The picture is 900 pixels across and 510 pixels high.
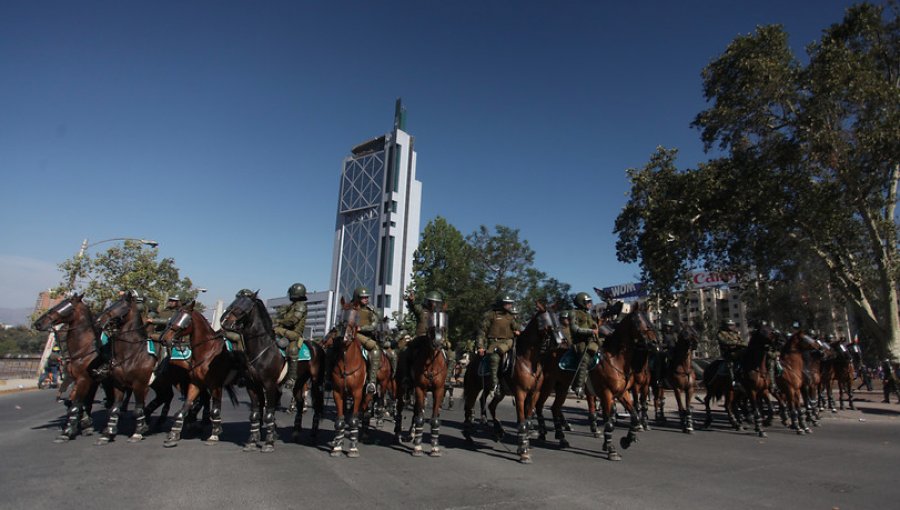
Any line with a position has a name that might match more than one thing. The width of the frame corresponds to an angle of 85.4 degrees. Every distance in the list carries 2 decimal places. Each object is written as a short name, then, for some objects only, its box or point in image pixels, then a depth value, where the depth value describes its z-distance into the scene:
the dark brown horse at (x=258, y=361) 9.37
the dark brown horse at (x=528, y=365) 9.08
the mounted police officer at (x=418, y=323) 9.85
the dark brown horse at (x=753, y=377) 12.65
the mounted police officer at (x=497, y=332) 10.09
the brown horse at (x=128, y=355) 9.93
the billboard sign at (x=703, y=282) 113.69
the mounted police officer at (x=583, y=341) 10.38
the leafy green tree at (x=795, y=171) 18.78
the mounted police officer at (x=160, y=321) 11.10
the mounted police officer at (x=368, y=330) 9.84
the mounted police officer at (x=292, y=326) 10.18
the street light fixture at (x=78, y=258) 27.97
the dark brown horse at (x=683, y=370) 13.38
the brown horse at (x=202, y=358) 9.59
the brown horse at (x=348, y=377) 9.16
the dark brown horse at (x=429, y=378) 9.35
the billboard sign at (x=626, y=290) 101.12
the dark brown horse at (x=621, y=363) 10.02
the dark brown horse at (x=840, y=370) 18.18
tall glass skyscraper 102.75
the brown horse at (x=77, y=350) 9.85
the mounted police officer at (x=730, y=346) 13.83
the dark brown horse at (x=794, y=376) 12.95
